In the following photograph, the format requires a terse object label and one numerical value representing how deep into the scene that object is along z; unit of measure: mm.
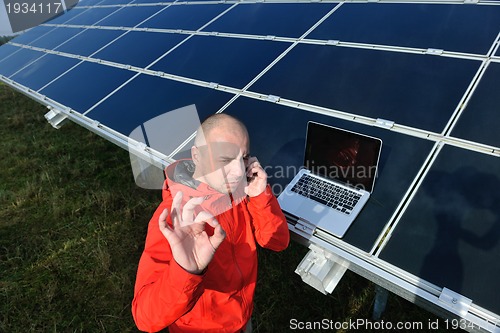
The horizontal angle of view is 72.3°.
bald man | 1604
